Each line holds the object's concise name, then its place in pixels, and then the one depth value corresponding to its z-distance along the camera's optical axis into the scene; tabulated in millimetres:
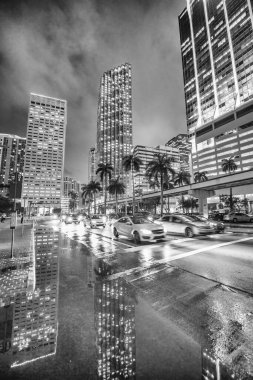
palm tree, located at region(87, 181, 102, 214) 78406
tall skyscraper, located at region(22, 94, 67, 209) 165875
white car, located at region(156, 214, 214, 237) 12197
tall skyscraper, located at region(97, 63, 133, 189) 190750
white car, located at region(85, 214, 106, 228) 21062
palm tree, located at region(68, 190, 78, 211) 134750
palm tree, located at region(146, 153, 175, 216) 41750
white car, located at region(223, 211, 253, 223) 29156
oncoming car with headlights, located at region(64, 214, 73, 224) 31636
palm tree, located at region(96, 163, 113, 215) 59962
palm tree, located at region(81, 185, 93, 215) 81738
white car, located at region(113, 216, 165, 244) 9992
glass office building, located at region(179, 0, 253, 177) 103438
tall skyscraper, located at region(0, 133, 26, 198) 157875
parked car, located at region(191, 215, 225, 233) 13109
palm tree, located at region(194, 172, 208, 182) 79025
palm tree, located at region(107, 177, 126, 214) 70125
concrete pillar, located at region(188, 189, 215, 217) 40406
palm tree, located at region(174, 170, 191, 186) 64438
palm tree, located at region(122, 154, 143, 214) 53094
